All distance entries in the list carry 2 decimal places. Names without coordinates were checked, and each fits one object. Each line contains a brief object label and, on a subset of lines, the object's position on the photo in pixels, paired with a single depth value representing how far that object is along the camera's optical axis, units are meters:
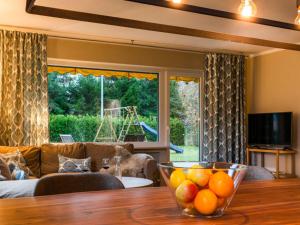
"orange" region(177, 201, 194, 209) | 1.16
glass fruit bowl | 1.14
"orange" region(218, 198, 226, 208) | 1.16
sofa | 4.69
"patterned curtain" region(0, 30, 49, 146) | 5.05
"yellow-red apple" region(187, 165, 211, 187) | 1.15
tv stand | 5.79
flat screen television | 5.86
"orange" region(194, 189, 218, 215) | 1.13
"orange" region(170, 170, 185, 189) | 1.19
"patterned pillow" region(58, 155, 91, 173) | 4.84
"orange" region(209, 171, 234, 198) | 1.15
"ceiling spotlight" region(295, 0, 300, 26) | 2.47
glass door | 6.43
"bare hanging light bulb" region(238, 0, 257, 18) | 2.32
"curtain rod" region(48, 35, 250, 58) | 5.57
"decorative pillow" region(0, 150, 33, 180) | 4.19
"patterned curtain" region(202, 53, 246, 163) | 6.41
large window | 5.64
